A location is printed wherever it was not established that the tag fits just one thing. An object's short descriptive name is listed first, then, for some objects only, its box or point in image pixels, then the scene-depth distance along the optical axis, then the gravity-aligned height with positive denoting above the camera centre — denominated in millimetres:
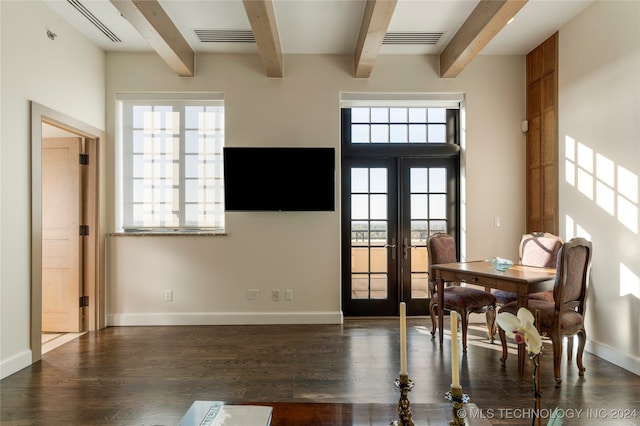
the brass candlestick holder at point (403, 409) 1141 -658
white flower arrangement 970 -327
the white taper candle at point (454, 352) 1021 -411
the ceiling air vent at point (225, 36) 3695 +1981
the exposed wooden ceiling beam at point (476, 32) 2907 +1727
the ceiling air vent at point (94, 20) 3213 +1997
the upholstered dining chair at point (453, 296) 3281 -795
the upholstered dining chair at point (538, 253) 3355 -390
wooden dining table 2701 -537
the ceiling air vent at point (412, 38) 3746 +1975
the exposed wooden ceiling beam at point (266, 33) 2820 +1700
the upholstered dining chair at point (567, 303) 2570 -704
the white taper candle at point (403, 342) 1110 -412
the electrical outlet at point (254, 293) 4160 -931
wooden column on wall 3764 +888
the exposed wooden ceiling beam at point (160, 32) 2904 +1742
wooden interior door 3902 -242
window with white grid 4230 +658
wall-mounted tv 4082 +441
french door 4406 -120
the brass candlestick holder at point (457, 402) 1054 -577
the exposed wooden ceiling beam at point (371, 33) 2875 +1717
